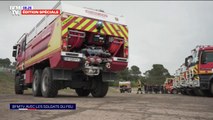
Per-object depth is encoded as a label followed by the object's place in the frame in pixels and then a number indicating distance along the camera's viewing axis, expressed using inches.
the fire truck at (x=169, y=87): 1139.9
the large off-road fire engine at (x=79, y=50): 359.9
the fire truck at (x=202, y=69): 579.2
